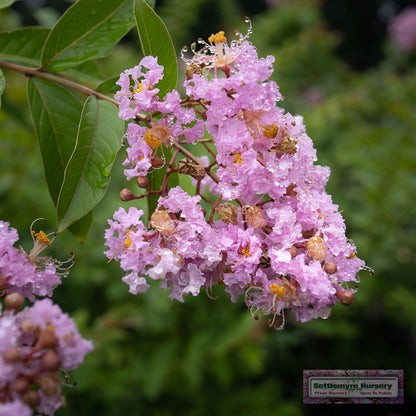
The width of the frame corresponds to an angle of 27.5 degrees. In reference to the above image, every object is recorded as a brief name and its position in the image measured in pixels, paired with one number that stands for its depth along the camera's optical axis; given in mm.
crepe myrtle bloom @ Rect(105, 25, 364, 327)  421
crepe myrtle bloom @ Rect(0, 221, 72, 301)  419
